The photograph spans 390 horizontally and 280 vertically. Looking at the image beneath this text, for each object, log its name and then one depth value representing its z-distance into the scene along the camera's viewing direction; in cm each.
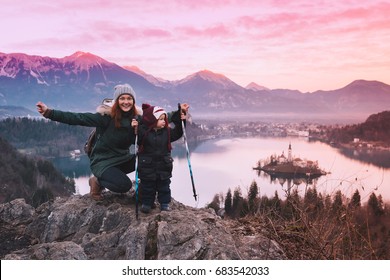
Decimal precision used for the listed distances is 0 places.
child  262
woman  278
